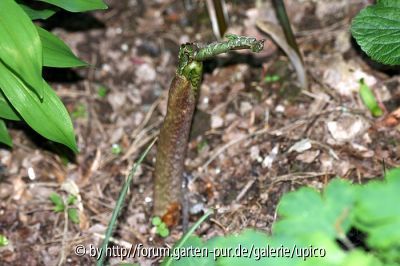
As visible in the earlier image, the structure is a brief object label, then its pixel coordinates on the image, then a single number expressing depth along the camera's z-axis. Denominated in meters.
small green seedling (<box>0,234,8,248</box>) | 2.39
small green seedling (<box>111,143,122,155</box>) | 2.68
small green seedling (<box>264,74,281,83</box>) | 2.75
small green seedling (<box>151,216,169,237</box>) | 2.38
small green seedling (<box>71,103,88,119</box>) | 2.78
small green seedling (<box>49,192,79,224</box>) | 2.47
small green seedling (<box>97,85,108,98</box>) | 2.86
